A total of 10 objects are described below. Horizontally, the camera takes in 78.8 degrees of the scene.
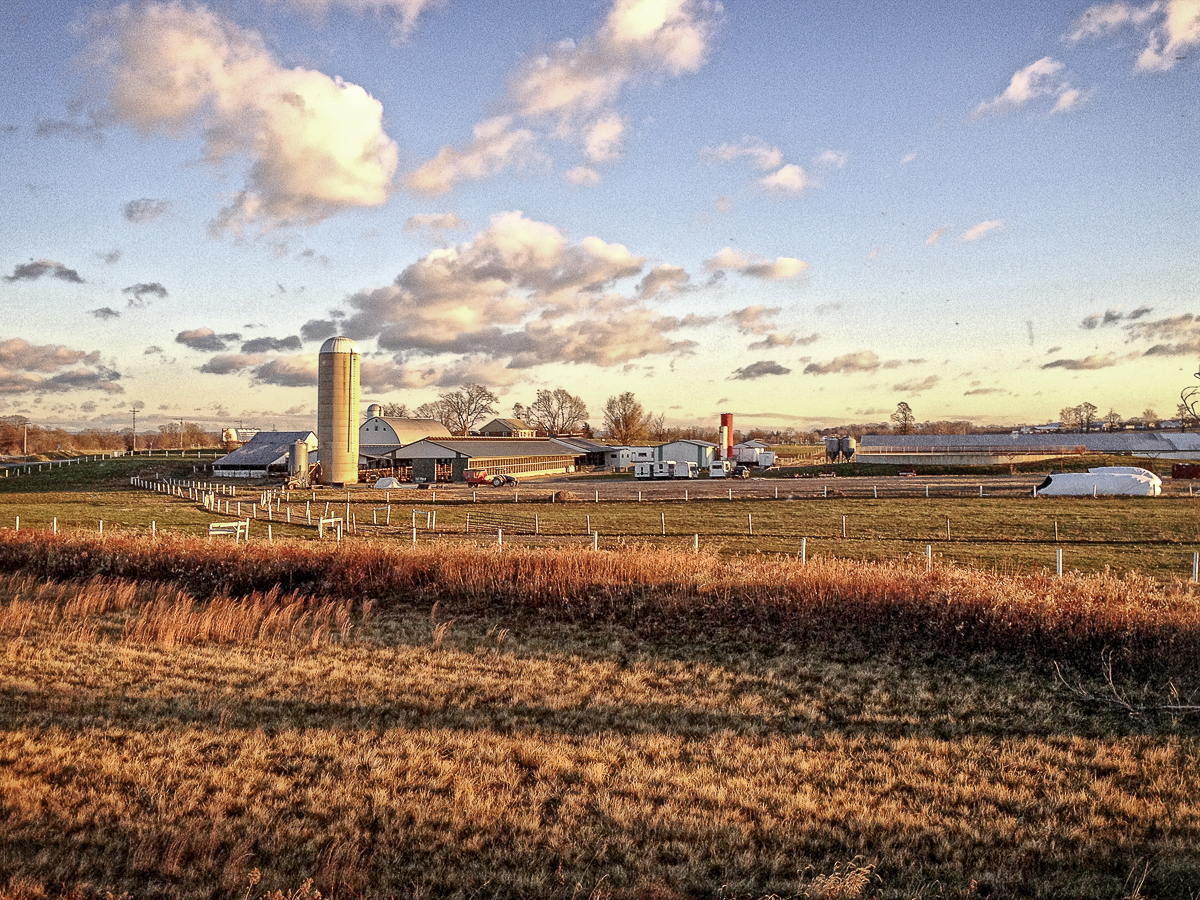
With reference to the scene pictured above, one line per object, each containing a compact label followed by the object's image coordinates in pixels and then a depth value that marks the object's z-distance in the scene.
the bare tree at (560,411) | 135.75
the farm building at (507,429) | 110.28
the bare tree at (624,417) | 135.00
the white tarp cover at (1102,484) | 45.09
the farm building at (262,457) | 70.62
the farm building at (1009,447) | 78.25
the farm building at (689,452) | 84.94
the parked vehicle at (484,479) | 62.19
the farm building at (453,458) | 66.12
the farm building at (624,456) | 91.06
